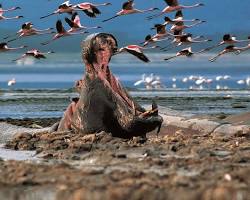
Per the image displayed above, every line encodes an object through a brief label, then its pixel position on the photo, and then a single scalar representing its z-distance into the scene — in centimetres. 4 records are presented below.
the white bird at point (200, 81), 6988
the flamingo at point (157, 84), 6782
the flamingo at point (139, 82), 7324
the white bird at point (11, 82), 6980
